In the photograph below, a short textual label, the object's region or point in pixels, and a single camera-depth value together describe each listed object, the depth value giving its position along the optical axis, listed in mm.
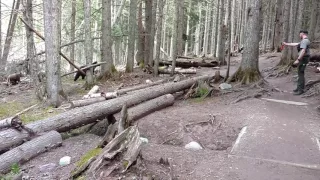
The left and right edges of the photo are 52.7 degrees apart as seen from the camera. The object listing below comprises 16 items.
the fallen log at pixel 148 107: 8914
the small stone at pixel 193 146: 7291
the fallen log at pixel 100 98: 9422
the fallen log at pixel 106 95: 10300
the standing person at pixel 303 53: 10930
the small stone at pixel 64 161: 6176
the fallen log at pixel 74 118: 6613
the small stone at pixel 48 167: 5934
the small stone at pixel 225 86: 11680
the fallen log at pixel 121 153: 4910
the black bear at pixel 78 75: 14562
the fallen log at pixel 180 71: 16219
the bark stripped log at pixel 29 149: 5898
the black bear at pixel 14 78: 15273
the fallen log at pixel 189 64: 18719
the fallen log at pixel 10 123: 6738
